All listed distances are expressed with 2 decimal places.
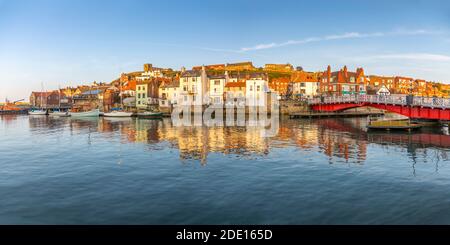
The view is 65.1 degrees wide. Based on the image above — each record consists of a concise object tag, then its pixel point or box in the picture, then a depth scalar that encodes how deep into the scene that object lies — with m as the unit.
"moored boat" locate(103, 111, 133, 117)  135.12
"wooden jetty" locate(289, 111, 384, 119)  117.09
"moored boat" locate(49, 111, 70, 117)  161.93
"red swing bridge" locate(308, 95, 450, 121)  65.25
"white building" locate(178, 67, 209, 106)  140.62
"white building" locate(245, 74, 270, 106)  137.62
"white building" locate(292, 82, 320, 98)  162.38
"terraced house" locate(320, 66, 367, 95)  156.38
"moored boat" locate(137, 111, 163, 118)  126.62
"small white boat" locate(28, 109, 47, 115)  178.77
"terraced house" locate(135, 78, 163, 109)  158.12
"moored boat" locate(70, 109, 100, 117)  150.15
